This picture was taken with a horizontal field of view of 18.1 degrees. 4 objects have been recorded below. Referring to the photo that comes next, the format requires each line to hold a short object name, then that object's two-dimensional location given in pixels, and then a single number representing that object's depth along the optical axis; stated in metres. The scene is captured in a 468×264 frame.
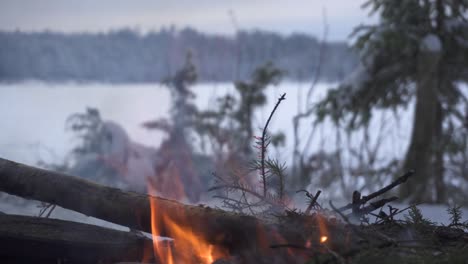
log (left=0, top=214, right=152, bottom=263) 4.13
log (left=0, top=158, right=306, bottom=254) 4.00
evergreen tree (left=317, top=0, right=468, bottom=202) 8.75
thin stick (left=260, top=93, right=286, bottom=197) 4.11
